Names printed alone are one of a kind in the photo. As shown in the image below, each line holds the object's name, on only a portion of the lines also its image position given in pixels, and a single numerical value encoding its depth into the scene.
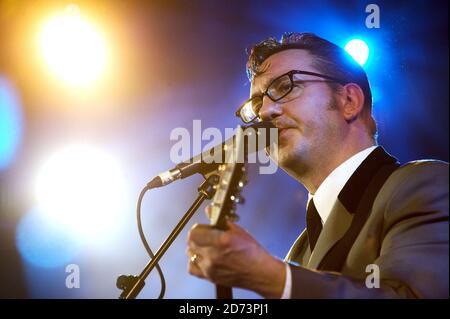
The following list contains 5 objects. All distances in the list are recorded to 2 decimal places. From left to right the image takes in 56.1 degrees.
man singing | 1.49
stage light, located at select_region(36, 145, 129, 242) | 5.25
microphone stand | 2.08
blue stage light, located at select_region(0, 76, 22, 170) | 5.00
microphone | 2.22
